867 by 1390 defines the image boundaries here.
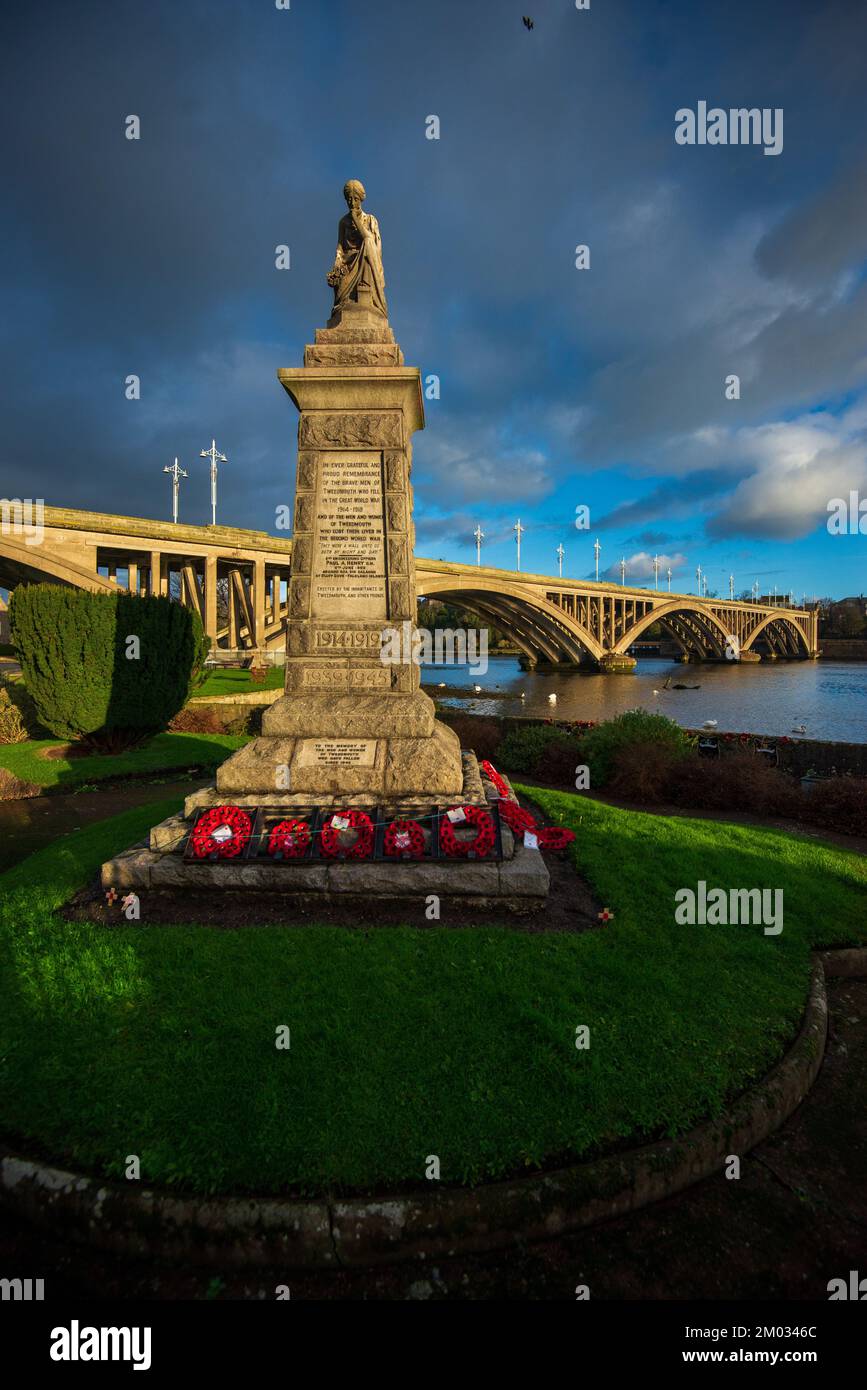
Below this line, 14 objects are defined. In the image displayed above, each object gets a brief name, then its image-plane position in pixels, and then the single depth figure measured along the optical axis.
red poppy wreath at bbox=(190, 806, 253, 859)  5.95
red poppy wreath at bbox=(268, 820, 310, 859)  5.93
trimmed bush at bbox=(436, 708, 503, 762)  16.27
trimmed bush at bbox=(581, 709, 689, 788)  13.09
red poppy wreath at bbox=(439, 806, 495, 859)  5.87
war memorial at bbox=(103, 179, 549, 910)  5.83
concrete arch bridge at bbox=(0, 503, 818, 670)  34.97
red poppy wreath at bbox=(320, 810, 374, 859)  5.90
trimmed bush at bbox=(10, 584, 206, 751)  14.46
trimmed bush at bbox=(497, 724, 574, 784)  14.92
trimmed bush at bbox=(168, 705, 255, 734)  20.73
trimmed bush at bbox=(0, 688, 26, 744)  17.30
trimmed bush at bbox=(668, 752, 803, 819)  11.20
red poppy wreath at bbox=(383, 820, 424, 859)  5.89
